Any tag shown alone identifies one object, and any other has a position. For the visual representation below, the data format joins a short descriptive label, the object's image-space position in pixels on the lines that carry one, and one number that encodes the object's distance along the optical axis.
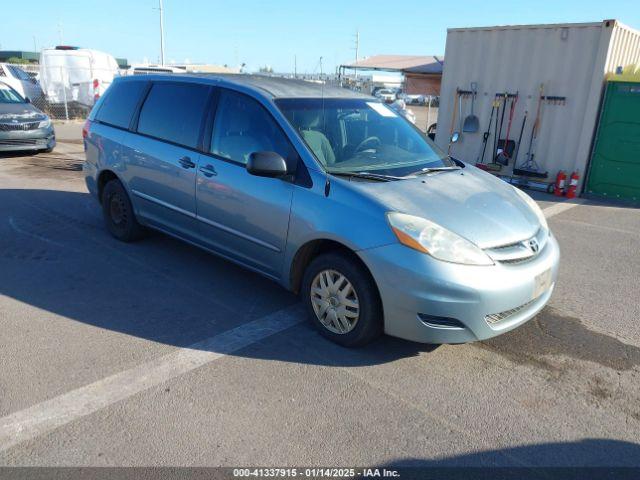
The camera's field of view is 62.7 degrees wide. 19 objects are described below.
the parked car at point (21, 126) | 11.12
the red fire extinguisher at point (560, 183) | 9.90
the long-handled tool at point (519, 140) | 10.57
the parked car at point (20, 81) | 19.83
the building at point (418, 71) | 17.22
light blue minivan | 3.29
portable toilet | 9.30
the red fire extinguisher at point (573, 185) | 9.80
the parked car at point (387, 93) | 43.74
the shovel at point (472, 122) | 11.34
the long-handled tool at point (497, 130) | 10.79
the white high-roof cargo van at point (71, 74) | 21.70
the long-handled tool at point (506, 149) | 10.77
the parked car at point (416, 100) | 56.83
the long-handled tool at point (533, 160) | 10.29
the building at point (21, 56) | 64.05
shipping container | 9.59
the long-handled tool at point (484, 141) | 10.96
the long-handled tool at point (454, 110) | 11.59
